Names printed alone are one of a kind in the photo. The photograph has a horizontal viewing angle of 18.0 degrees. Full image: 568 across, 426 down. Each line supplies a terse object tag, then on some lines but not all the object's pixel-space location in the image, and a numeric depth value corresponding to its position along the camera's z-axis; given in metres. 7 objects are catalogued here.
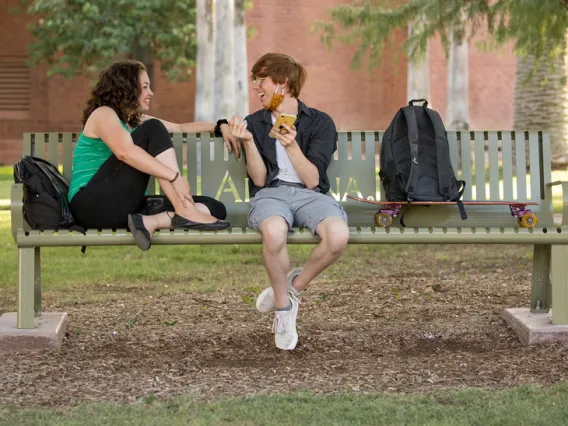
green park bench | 9.35
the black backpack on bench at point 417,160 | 8.91
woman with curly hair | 8.40
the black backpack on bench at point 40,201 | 8.38
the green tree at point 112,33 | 37.54
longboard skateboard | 9.13
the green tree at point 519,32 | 17.84
